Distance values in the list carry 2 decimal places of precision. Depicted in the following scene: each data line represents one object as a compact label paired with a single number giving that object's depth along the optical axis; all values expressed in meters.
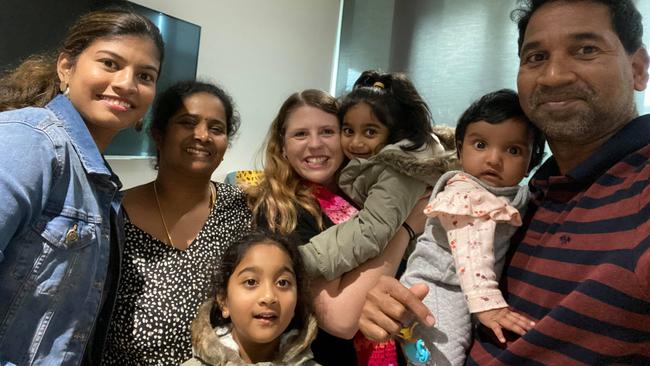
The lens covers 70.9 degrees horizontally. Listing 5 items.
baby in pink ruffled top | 1.11
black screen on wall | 2.13
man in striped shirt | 0.86
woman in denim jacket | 0.98
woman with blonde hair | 1.46
